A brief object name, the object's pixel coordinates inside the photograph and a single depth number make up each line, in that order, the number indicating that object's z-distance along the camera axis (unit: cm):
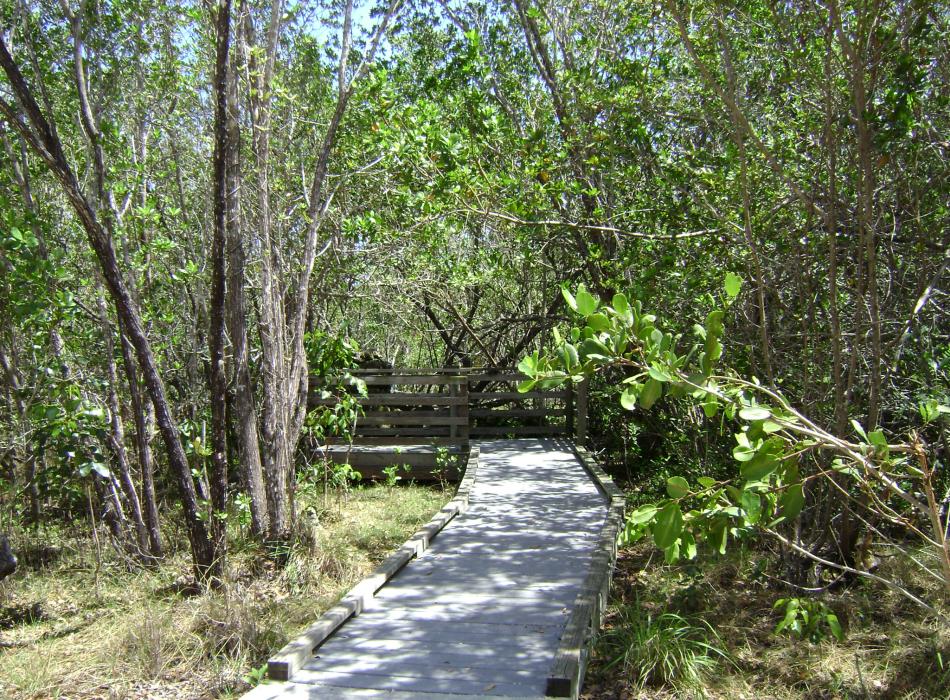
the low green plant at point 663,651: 450
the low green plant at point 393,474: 1028
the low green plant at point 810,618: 356
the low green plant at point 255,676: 425
